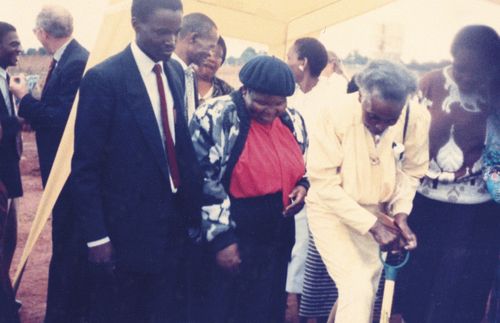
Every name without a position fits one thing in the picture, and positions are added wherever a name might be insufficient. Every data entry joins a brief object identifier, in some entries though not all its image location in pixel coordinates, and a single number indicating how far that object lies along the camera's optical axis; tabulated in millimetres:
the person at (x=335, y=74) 4930
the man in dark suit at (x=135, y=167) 2416
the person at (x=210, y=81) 4102
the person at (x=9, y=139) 4016
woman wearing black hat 2861
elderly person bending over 2961
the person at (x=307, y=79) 4578
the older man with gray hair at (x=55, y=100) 3237
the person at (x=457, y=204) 3539
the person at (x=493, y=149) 3451
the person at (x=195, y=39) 3742
